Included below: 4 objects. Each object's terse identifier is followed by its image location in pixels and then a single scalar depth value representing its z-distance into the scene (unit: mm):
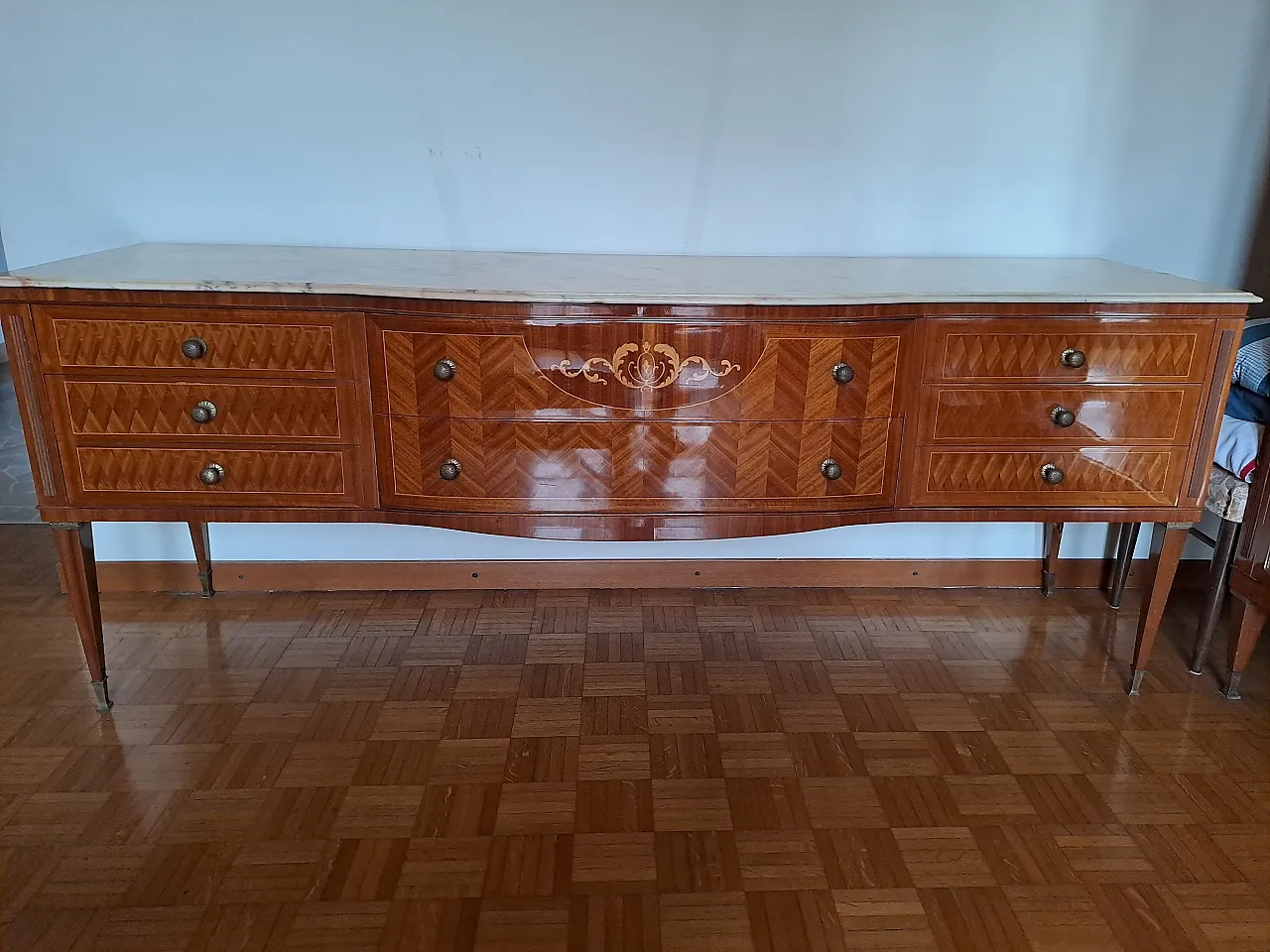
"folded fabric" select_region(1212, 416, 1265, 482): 2021
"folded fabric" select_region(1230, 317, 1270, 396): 2023
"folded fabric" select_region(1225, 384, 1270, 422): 2033
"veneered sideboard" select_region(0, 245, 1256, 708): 1789
